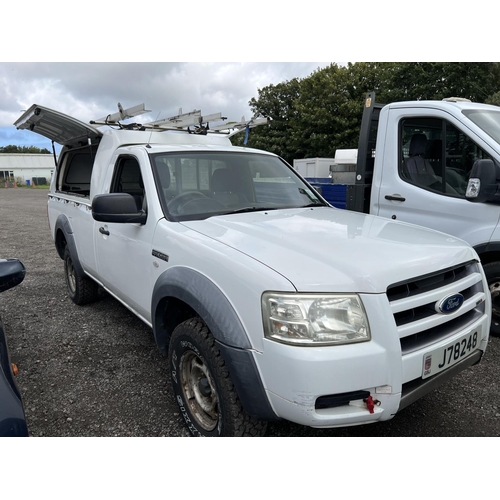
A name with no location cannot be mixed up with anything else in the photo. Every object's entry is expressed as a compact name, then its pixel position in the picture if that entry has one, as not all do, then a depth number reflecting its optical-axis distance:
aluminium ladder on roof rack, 4.56
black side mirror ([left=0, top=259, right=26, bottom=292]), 1.84
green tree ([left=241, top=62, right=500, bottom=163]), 20.91
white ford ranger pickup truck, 1.87
